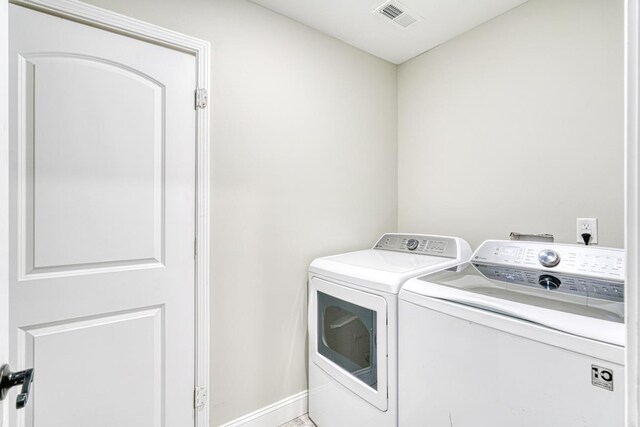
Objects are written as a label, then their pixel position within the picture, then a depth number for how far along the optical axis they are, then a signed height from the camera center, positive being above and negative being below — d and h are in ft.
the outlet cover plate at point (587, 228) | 4.89 -0.21
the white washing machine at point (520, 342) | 2.69 -1.35
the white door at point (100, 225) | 3.83 -0.14
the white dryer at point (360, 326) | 4.45 -1.94
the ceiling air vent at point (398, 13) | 5.79 +4.11
